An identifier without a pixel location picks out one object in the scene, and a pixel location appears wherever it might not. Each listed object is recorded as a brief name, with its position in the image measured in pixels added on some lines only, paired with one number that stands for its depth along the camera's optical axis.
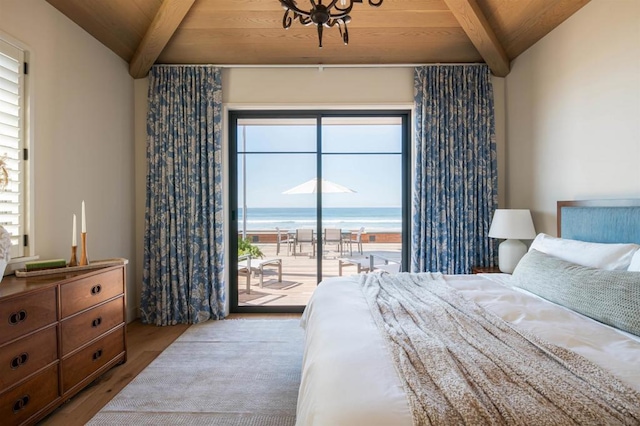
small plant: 4.05
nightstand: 3.30
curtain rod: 3.62
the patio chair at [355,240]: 4.28
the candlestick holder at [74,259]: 2.39
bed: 0.88
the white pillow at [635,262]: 1.73
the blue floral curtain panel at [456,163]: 3.61
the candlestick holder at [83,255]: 2.43
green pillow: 1.49
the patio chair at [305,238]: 4.01
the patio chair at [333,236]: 4.07
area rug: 1.94
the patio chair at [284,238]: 4.18
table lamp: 3.06
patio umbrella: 3.94
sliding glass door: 3.91
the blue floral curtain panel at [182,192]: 3.58
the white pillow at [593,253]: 1.89
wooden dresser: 1.71
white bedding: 0.92
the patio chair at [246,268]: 4.04
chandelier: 1.90
